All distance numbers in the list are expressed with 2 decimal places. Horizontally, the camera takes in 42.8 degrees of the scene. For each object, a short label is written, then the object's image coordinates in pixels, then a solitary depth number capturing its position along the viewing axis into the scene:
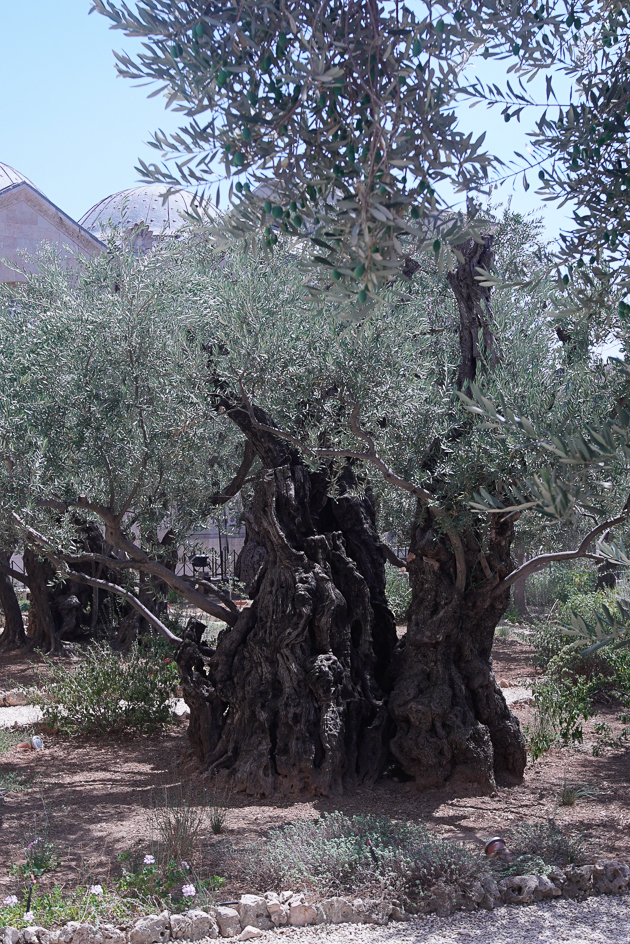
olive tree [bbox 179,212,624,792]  6.59
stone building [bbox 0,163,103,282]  27.83
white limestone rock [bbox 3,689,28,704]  11.79
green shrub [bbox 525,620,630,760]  7.88
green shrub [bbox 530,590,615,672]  11.12
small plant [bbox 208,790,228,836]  5.63
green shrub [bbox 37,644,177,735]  9.16
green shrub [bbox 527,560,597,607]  14.07
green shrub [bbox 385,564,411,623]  15.56
